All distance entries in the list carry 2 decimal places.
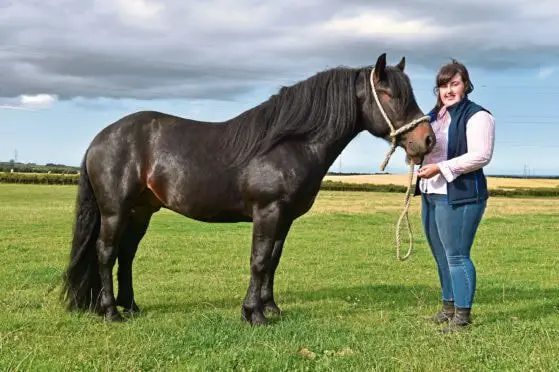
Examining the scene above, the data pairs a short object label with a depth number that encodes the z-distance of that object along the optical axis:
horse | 5.67
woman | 5.35
